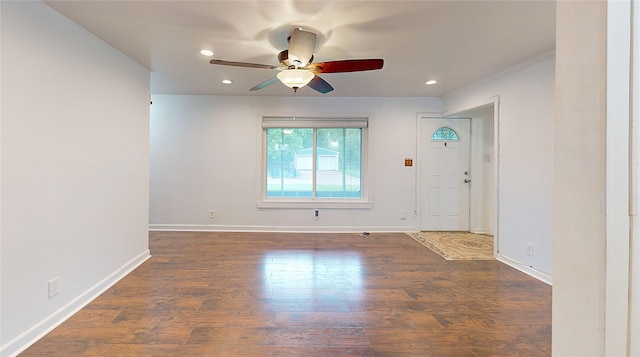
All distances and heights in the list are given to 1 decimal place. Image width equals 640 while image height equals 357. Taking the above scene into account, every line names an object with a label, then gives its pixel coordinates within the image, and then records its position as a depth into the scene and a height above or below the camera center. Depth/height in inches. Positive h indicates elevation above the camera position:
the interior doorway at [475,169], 188.1 +6.7
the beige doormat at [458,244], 142.4 -39.0
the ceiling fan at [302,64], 85.4 +37.8
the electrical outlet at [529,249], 120.7 -31.2
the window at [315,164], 193.0 +9.4
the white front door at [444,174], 189.3 +3.2
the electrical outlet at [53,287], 79.5 -33.0
